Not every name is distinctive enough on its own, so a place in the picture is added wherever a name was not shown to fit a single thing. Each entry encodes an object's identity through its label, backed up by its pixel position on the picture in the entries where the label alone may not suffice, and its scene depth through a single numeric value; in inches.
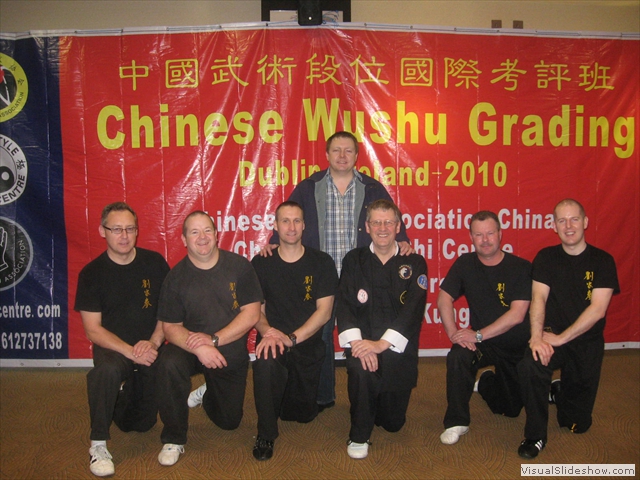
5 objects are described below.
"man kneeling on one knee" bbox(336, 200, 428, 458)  95.6
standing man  120.0
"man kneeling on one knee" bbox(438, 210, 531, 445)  100.1
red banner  142.6
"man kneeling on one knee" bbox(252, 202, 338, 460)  103.1
